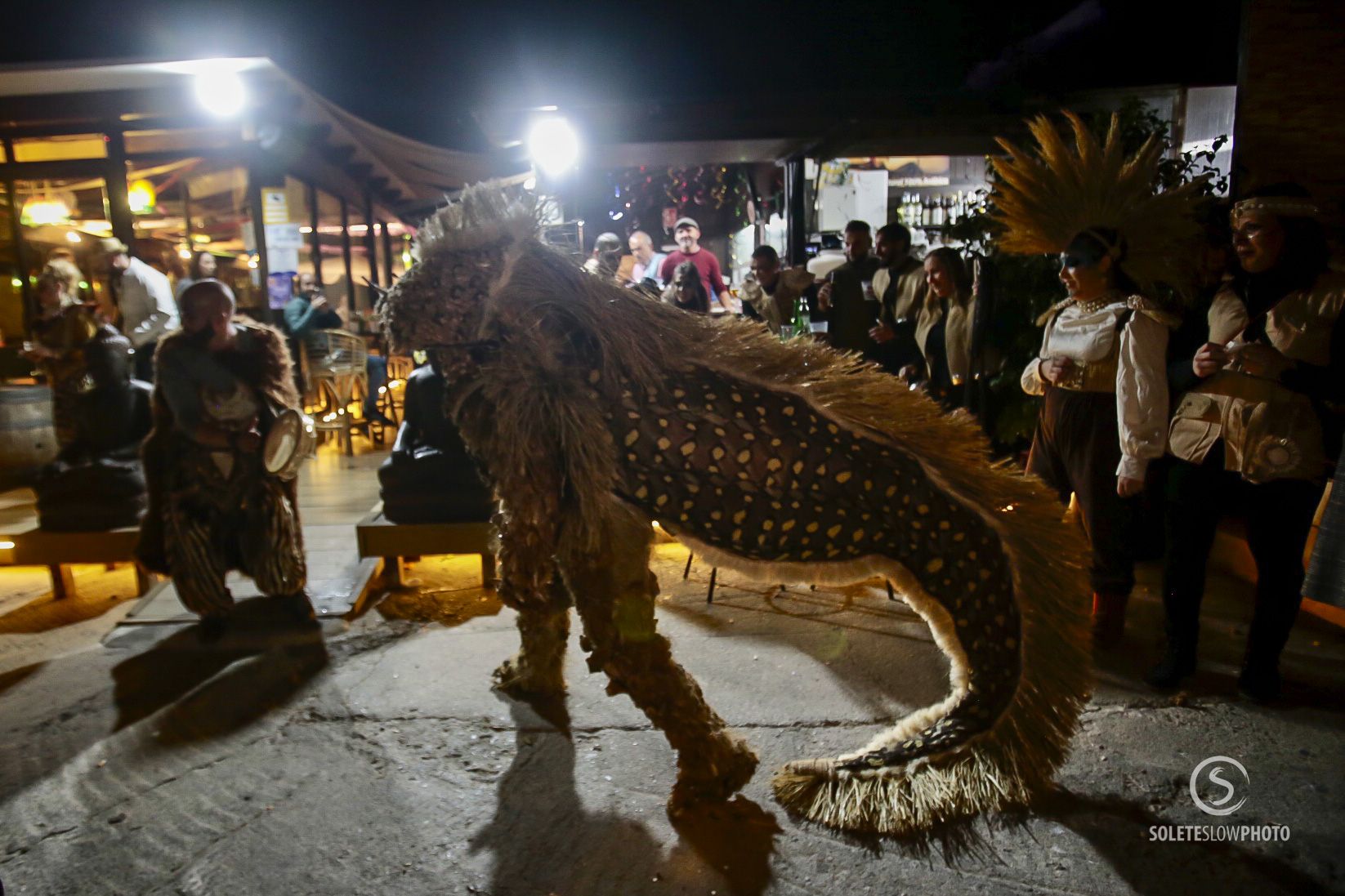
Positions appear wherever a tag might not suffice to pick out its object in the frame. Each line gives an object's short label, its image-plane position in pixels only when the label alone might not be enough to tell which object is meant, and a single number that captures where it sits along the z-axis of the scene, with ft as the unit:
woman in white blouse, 8.64
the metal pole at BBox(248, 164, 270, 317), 26.96
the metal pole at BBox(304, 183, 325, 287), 32.71
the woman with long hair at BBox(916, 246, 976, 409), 14.47
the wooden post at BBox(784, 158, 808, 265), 23.89
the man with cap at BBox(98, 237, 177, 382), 17.42
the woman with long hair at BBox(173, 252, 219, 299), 20.10
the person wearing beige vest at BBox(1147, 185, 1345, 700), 8.11
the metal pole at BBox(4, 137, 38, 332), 25.80
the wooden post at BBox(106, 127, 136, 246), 25.08
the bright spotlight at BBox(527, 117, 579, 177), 22.85
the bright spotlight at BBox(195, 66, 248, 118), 22.76
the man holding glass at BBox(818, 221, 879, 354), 17.22
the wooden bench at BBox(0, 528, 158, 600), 12.90
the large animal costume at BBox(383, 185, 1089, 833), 6.65
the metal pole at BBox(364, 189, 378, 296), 39.99
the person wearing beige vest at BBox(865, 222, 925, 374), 16.15
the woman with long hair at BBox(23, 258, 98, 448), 13.16
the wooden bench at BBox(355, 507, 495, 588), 12.74
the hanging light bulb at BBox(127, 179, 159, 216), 26.48
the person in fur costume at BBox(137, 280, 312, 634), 10.68
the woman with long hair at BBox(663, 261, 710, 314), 18.43
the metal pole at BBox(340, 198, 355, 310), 37.99
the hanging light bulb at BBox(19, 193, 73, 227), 26.12
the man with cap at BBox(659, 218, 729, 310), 21.58
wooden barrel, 17.38
